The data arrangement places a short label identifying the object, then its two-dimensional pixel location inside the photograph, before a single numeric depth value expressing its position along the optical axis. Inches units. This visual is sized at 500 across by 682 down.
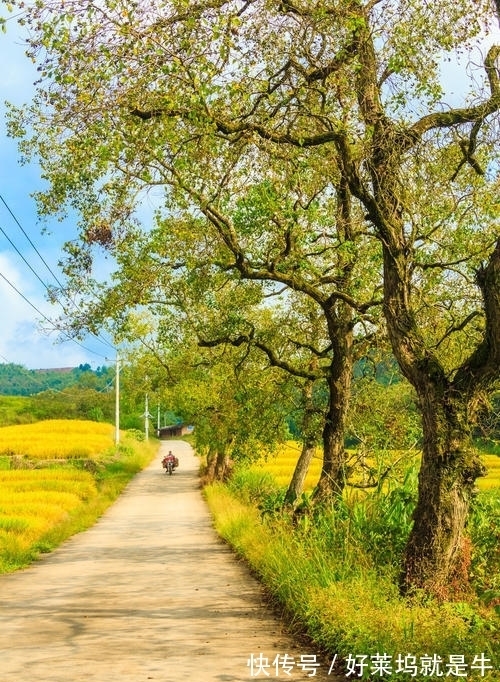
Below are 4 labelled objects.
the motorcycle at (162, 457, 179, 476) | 2041.1
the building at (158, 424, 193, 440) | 5768.2
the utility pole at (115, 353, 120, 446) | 2415.1
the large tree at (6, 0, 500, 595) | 375.2
